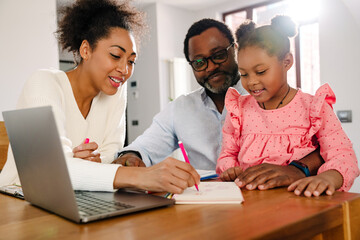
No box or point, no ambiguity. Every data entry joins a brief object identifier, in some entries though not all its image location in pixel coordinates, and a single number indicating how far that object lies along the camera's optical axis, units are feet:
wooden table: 1.79
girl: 3.64
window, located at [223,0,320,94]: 14.79
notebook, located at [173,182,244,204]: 2.40
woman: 4.21
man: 5.33
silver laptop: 2.00
